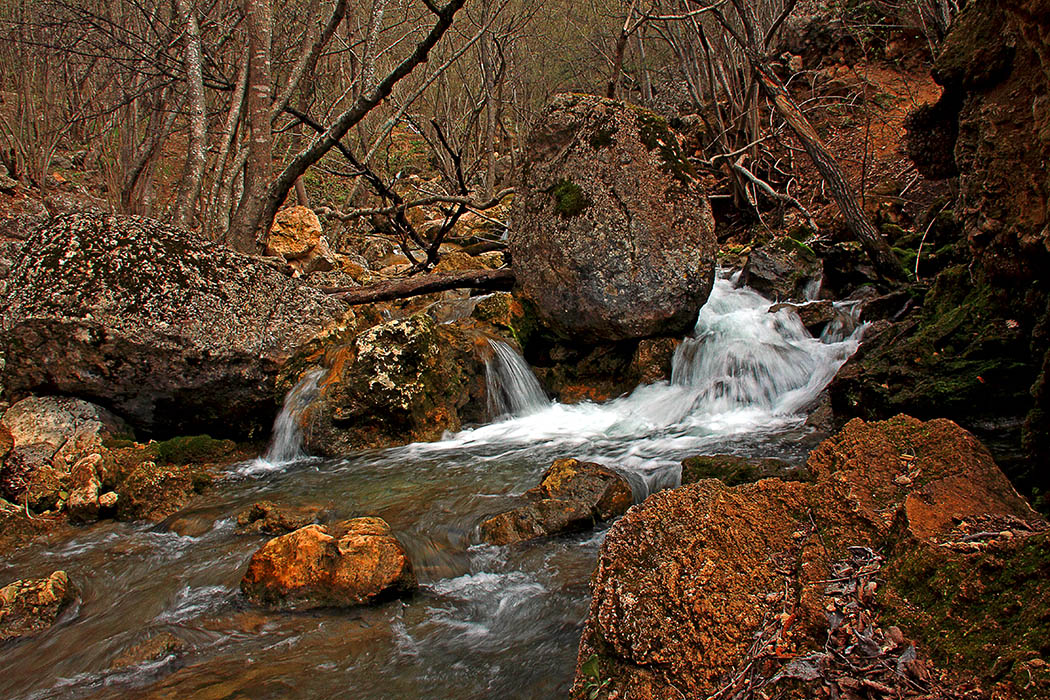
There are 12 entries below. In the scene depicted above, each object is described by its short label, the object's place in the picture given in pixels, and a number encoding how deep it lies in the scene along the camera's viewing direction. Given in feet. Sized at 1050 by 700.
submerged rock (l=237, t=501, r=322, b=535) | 12.88
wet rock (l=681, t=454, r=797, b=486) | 11.16
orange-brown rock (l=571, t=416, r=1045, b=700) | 5.16
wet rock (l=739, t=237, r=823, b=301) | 26.96
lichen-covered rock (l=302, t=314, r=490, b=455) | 18.63
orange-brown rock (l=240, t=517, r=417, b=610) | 9.61
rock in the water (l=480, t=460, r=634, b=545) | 12.12
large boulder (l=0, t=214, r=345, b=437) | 16.85
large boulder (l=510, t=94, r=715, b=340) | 21.35
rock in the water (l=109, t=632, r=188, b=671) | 8.76
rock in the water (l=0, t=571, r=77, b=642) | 9.55
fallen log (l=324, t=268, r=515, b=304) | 25.55
